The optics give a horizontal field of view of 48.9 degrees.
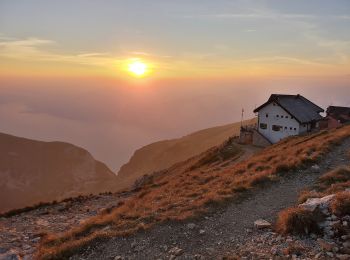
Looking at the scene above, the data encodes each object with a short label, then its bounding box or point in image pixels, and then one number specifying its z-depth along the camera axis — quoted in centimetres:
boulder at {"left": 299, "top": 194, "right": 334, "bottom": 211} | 1560
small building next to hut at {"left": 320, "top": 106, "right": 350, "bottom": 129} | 6540
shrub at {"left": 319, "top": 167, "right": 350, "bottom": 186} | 2130
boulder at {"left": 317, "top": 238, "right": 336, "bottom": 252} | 1316
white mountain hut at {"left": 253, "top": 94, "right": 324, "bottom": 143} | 5878
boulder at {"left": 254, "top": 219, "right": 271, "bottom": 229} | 1615
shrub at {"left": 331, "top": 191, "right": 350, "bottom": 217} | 1495
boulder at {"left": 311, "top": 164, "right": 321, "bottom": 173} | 2459
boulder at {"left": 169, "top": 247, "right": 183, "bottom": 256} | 1461
